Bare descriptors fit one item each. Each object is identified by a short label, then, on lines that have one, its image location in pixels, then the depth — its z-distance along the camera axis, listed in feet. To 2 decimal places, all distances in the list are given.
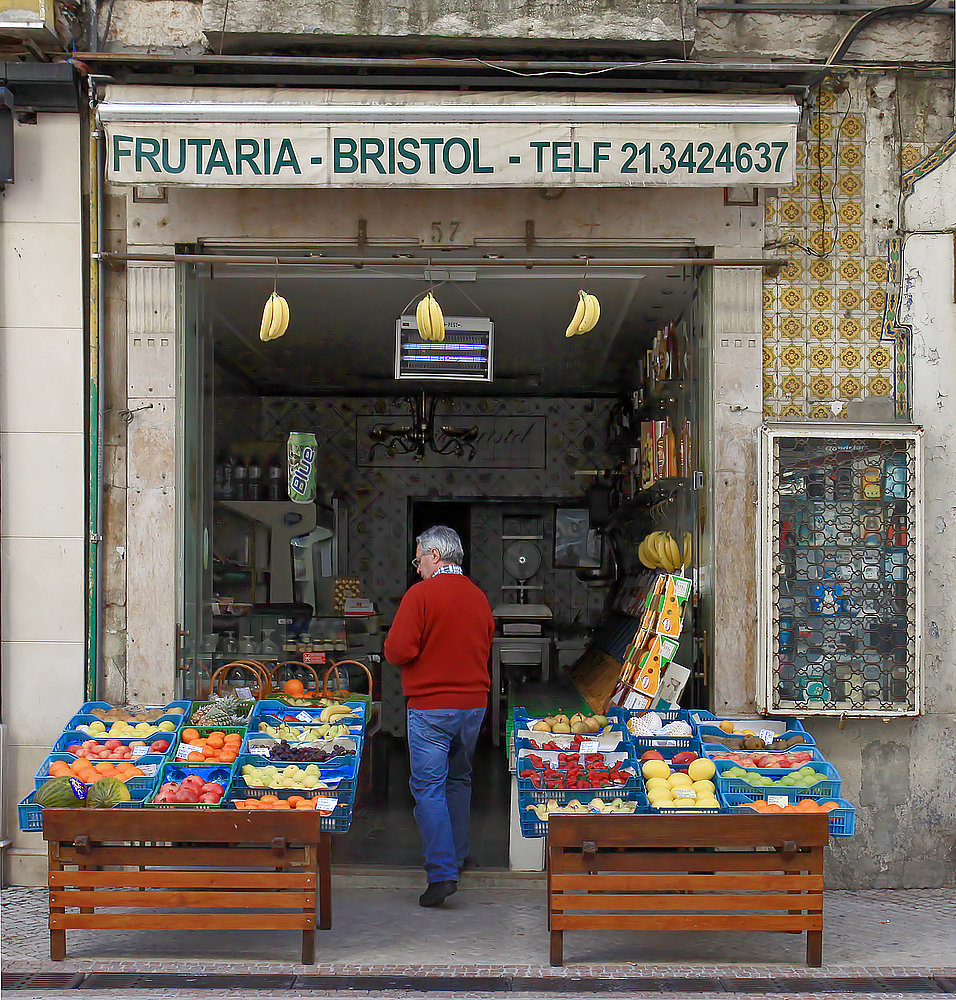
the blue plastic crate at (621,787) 16.51
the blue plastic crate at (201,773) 16.51
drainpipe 19.21
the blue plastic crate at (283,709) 19.08
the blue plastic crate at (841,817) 15.70
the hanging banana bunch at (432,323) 18.52
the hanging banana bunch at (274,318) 18.31
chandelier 37.19
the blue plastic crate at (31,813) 15.78
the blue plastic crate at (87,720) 17.98
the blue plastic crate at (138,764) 16.28
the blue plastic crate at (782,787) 16.19
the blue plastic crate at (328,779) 16.38
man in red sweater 17.67
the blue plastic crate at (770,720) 17.91
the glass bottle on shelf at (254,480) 32.09
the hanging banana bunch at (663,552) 21.91
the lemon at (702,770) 16.52
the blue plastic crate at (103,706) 18.58
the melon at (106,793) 15.62
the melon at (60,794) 15.42
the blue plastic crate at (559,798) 16.37
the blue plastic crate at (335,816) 16.17
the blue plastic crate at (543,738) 18.44
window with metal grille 18.81
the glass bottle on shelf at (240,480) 30.96
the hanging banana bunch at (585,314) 18.29
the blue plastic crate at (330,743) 16.90
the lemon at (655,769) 16.78
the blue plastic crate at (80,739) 17.34
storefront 17.65
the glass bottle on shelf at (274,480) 32.73
